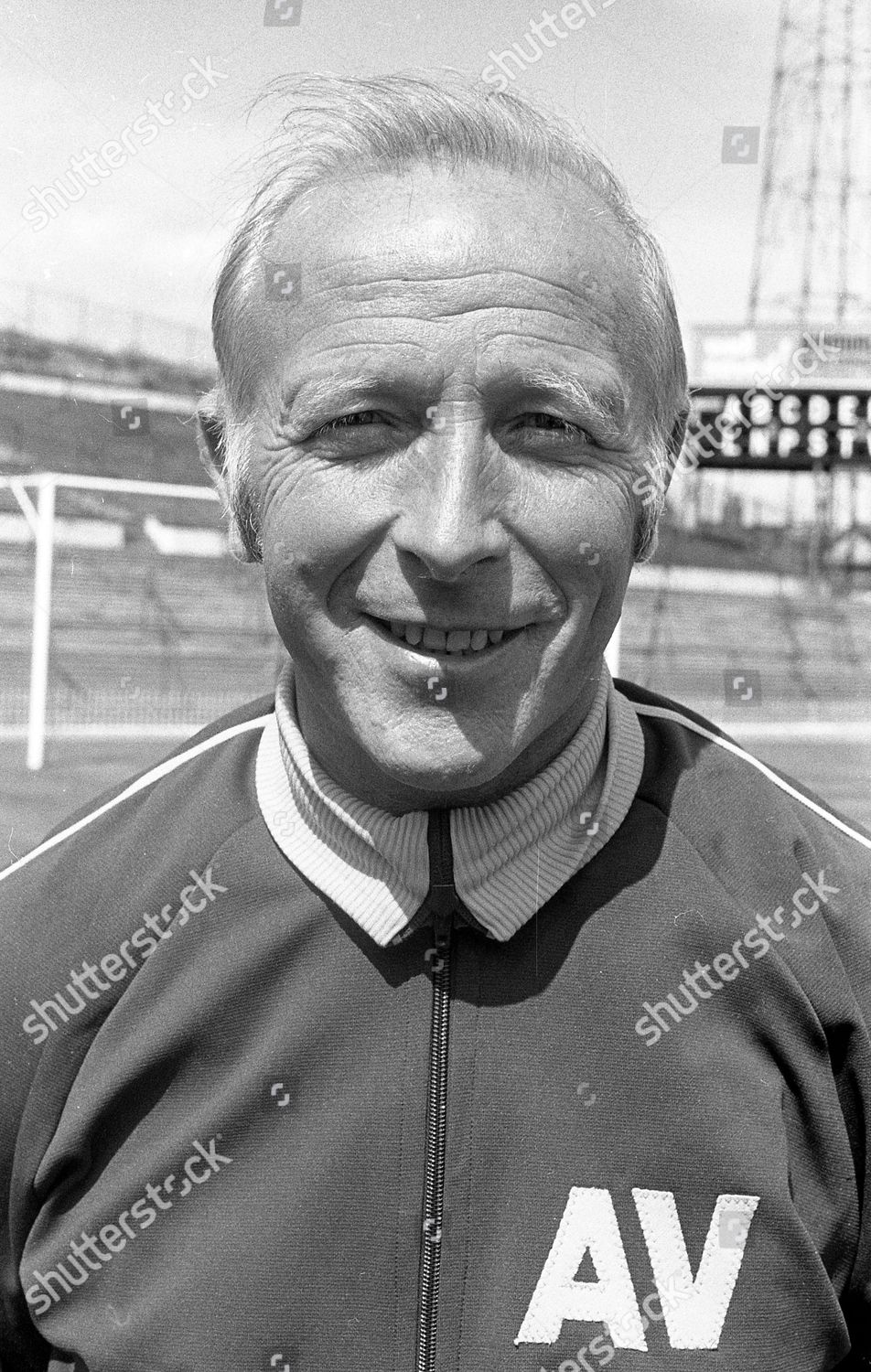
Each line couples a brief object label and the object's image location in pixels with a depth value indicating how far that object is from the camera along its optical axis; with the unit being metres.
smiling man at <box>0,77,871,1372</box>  1.10
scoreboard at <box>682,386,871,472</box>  18.19
